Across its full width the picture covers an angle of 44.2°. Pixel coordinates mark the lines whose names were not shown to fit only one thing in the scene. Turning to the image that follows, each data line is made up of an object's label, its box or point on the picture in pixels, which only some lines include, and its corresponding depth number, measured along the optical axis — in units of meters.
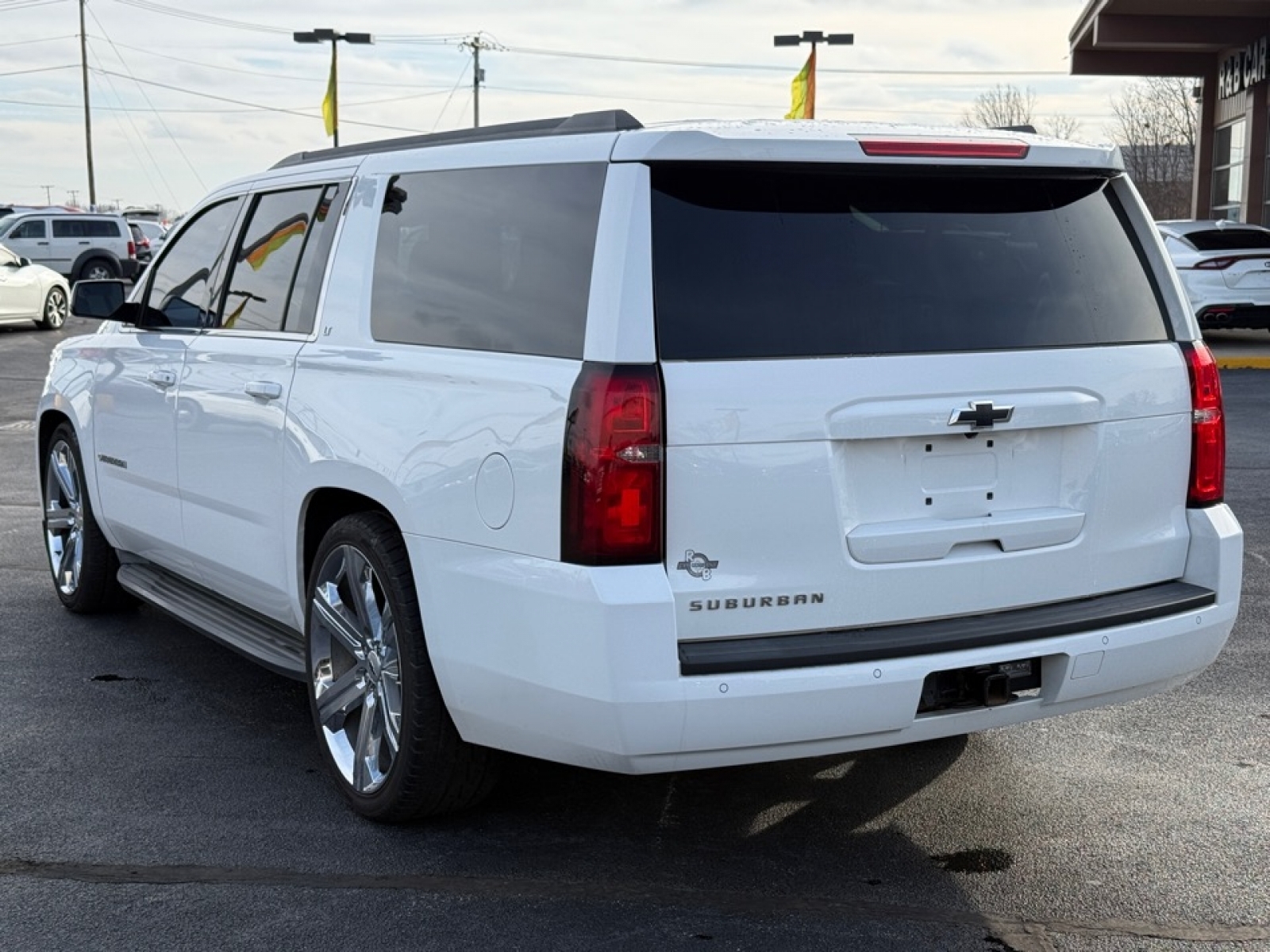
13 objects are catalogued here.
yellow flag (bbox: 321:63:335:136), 38.03
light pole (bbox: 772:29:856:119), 27.41
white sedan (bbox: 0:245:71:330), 23.86
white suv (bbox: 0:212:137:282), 34.59
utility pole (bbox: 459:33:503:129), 65.19
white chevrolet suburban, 3.59
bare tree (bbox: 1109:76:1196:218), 61.25
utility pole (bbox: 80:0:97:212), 68.81
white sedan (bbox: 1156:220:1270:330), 18.17
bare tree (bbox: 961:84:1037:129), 63.22
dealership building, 28.27
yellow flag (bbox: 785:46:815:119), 28.16
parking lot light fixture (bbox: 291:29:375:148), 35.44
